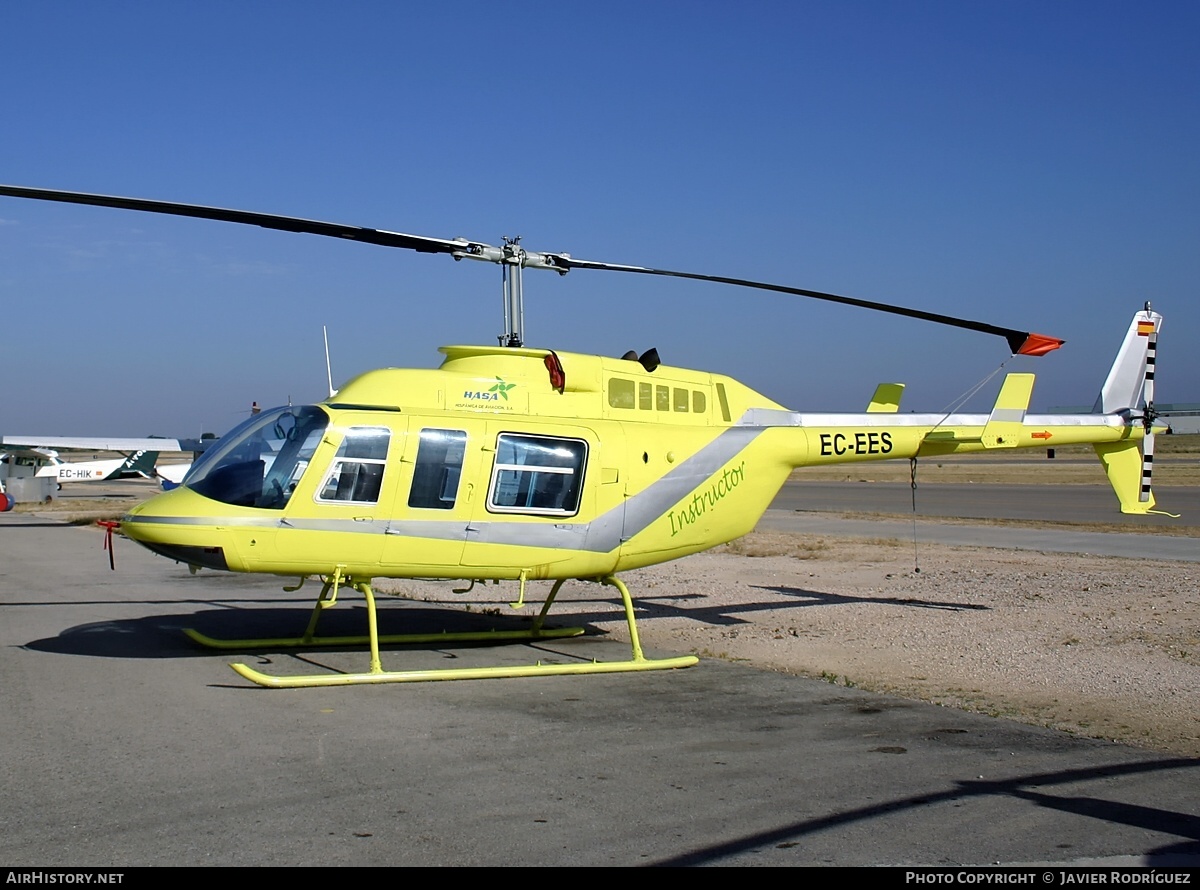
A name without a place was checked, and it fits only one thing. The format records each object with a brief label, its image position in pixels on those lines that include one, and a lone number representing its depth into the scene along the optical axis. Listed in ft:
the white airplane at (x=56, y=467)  127.44
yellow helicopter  29.76
